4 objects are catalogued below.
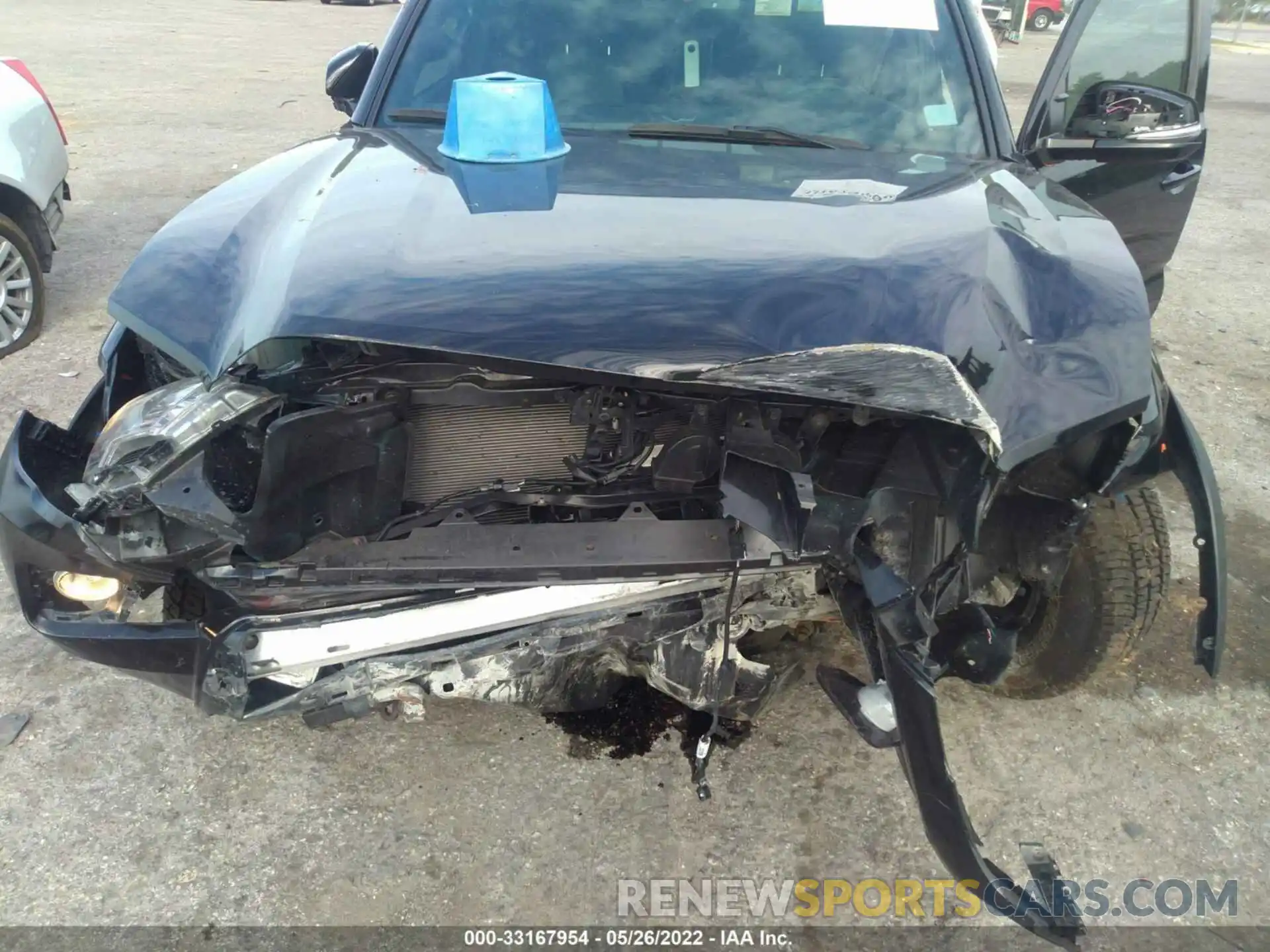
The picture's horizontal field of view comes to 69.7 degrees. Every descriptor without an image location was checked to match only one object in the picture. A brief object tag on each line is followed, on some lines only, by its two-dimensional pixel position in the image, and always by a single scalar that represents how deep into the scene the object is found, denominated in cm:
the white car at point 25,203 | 429
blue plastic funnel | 241
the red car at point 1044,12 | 2089
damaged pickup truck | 162
